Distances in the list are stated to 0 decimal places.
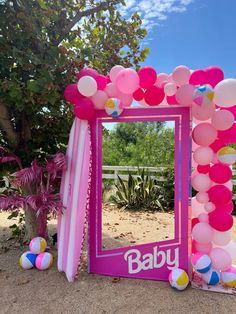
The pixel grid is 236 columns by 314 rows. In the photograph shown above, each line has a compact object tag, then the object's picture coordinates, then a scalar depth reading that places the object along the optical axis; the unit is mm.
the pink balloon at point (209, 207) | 3186
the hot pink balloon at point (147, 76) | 3223
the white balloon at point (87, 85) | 3168
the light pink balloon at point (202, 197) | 3225
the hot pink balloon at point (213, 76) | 3082
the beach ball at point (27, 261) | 3654
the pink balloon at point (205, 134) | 3111
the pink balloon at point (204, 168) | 3301
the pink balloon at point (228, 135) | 3154
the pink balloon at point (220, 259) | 3117
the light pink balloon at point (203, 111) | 3033
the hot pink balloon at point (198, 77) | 3102
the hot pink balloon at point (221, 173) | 3111
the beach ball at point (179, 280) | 3049
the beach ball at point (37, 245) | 3697
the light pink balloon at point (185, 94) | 2971
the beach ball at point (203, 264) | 3080
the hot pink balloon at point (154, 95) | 3242
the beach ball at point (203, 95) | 2926
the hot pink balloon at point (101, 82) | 3312
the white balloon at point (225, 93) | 2853
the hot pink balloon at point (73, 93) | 3338
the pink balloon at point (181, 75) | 3076
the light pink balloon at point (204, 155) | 3158
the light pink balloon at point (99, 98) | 3260
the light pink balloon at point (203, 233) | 3141
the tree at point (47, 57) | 3512
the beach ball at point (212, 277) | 3117
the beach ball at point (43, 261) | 3617
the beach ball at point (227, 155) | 3063
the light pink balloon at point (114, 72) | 3283
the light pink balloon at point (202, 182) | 3192
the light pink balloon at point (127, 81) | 3146
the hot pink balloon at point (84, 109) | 3270
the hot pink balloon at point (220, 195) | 3107
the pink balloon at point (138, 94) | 3408
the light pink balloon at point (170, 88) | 3152
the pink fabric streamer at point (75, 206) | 3365
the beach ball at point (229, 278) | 3131
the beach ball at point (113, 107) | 3176
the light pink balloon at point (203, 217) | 3227
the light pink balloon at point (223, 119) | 3019
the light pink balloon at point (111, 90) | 3289
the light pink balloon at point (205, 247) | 3195
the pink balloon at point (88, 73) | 3315
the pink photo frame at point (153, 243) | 3148
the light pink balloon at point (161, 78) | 3379
